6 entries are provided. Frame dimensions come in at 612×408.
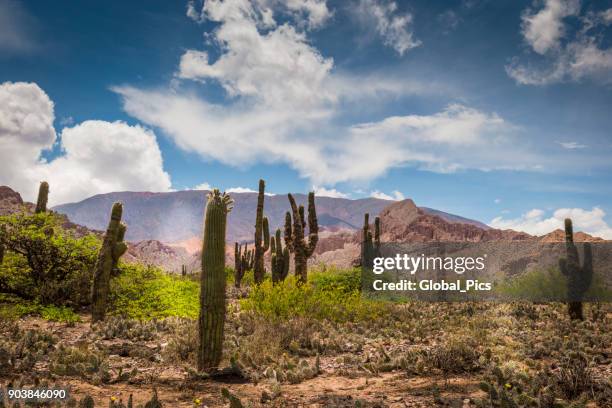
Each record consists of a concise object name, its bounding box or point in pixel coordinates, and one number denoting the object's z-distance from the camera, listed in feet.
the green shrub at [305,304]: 40.32
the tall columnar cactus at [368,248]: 90.27
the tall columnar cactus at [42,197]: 56.92
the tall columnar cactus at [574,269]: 49.14
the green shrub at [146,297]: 42.73
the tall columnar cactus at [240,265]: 102.53
